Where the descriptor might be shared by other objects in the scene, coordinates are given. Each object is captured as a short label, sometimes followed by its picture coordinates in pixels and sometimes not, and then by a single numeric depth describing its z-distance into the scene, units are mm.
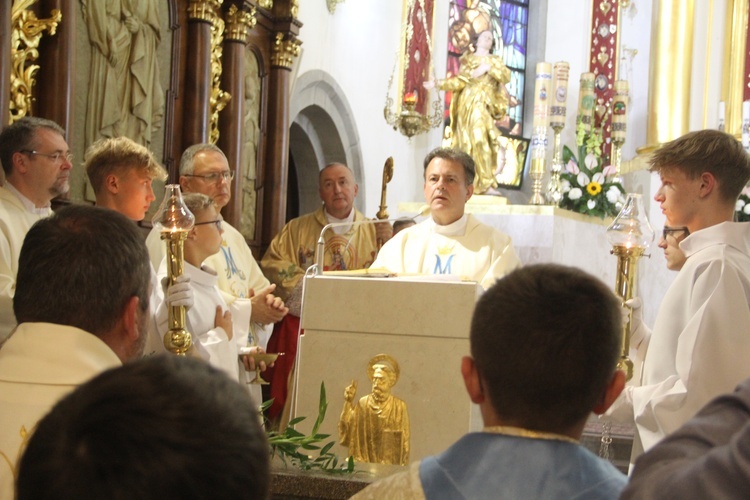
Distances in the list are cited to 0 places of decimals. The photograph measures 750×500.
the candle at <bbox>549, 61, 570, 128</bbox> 12273
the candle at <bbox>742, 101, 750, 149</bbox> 10680
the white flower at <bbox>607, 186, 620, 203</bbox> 11141
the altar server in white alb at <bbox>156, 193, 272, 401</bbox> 3955
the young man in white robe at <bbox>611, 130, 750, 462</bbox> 3053
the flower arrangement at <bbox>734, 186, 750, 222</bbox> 9826
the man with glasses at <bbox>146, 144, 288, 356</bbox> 5453
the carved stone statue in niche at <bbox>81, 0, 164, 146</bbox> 5820
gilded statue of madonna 10742
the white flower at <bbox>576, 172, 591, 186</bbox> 11422
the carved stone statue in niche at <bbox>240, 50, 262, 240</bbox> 7926
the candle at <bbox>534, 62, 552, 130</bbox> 11898
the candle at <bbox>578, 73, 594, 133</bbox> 13180
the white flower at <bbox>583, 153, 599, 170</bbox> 12164
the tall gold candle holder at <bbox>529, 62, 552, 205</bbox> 11734
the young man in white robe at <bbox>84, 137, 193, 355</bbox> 4180
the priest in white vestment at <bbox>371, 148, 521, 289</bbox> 5176
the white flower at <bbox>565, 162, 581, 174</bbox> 11844
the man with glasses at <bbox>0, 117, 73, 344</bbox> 4020
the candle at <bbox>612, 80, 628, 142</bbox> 12883
